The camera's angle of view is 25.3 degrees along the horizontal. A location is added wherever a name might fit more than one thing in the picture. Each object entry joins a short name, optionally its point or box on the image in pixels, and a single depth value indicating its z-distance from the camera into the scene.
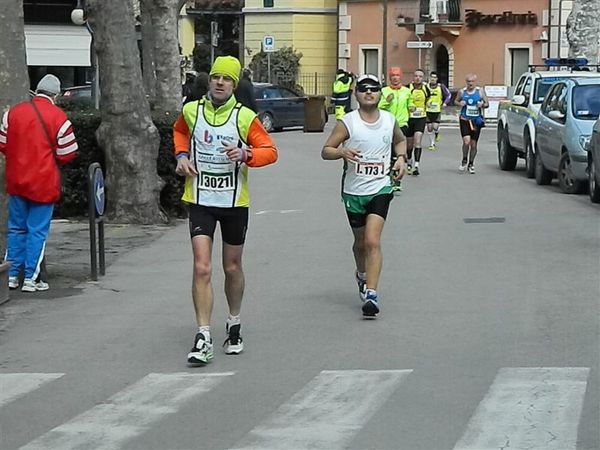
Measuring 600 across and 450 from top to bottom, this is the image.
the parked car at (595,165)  18.41
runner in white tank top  10.46
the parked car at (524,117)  23.95
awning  47.25
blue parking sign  51.16
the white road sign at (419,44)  57.28
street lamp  24.91
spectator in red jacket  11.54
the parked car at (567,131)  20.30
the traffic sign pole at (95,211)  12.34
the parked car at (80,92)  34.84
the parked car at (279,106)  41.38
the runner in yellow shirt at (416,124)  23.53
